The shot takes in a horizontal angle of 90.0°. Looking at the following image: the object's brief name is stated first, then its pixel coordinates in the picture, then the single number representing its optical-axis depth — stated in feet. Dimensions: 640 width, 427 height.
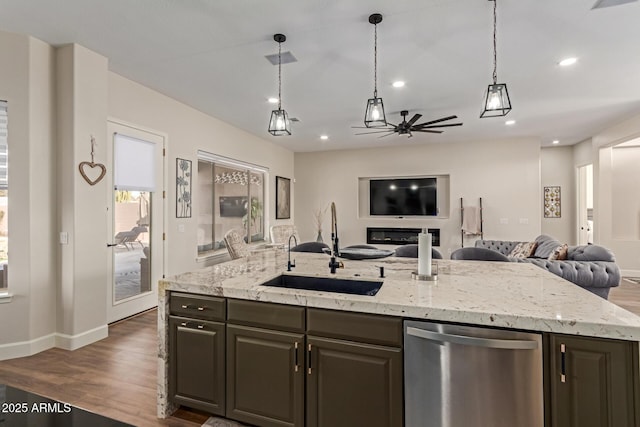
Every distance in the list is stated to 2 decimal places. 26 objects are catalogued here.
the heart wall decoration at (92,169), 10.65
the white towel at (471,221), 23.73
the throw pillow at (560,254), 14.30
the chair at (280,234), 23.72
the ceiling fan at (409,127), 15.37
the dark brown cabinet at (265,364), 5.96
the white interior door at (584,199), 25.49
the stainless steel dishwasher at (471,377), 4.71
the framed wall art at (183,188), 15.62
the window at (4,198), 9.82
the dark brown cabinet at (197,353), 6.54
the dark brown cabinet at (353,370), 5.37
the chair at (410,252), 11.85
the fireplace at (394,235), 25.16
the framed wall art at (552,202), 26.84
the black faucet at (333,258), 7.97
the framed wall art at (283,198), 25.68
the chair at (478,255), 11.58
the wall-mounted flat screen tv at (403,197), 25.20
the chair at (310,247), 14.12
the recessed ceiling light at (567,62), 11.37
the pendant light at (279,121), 9.67
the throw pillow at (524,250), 18.33
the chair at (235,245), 15.78
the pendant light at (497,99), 7.84
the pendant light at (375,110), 9.26
